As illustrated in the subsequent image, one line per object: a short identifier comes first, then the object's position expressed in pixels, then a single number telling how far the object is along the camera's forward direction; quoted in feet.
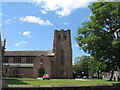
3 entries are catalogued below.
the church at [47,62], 163.32
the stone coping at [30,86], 33.70
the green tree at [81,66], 243.40
